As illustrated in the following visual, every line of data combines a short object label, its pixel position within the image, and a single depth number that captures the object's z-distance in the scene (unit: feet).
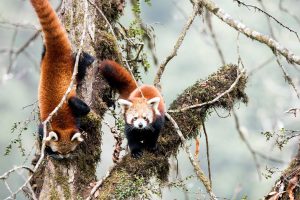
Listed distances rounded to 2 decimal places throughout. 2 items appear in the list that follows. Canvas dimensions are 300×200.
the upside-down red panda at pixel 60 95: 41.63
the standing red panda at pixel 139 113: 41.96
